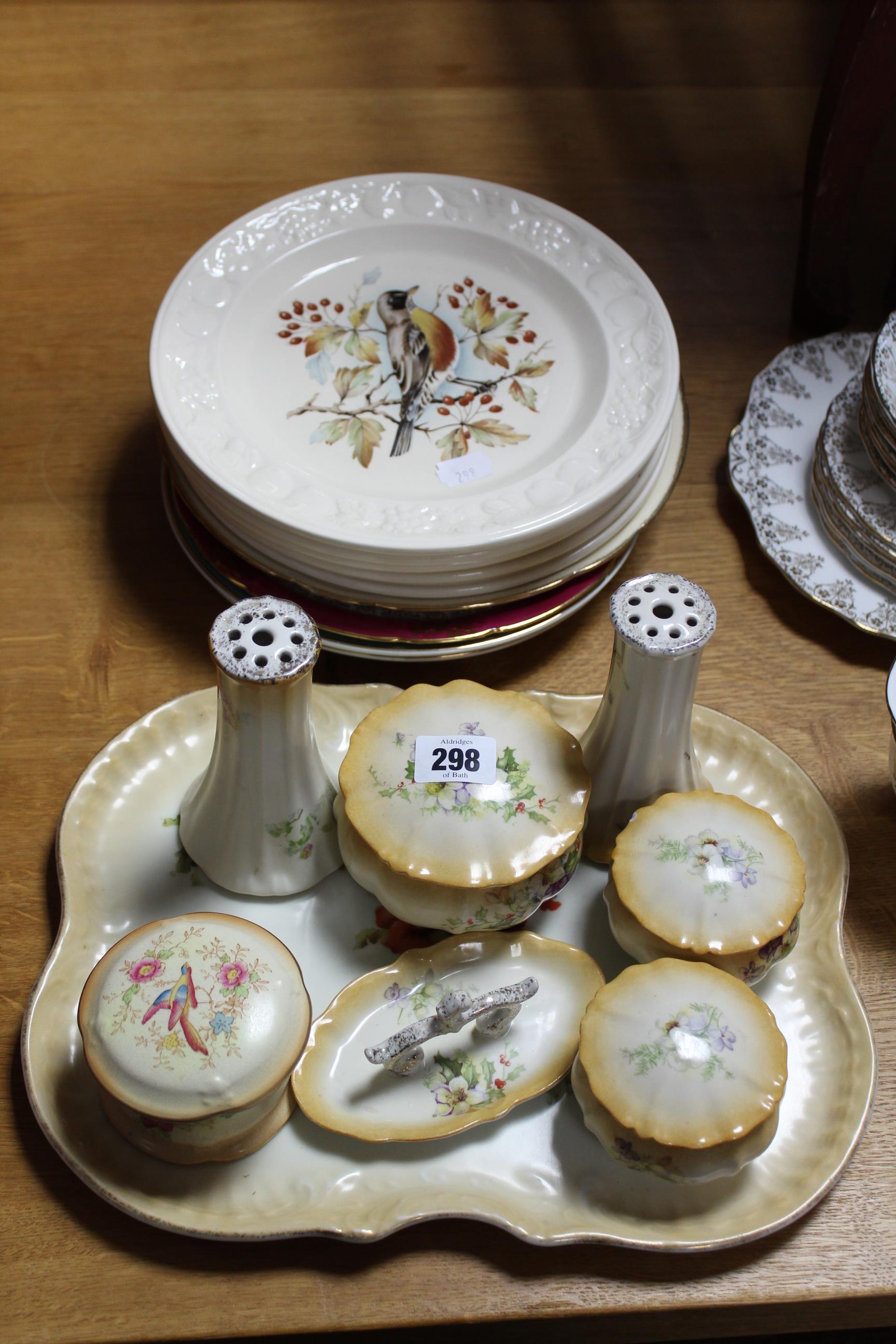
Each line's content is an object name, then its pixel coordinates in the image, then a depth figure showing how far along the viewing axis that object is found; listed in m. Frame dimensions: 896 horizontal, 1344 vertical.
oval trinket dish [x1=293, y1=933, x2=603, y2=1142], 0.55
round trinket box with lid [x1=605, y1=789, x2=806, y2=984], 0.55
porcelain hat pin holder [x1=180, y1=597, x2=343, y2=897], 0.53
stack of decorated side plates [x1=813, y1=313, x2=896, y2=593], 0.77
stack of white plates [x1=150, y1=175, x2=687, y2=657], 0.69
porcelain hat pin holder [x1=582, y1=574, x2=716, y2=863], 0.55
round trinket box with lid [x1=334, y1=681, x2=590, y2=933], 0.56
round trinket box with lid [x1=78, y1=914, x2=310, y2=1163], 0.50
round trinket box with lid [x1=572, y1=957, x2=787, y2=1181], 0.50
